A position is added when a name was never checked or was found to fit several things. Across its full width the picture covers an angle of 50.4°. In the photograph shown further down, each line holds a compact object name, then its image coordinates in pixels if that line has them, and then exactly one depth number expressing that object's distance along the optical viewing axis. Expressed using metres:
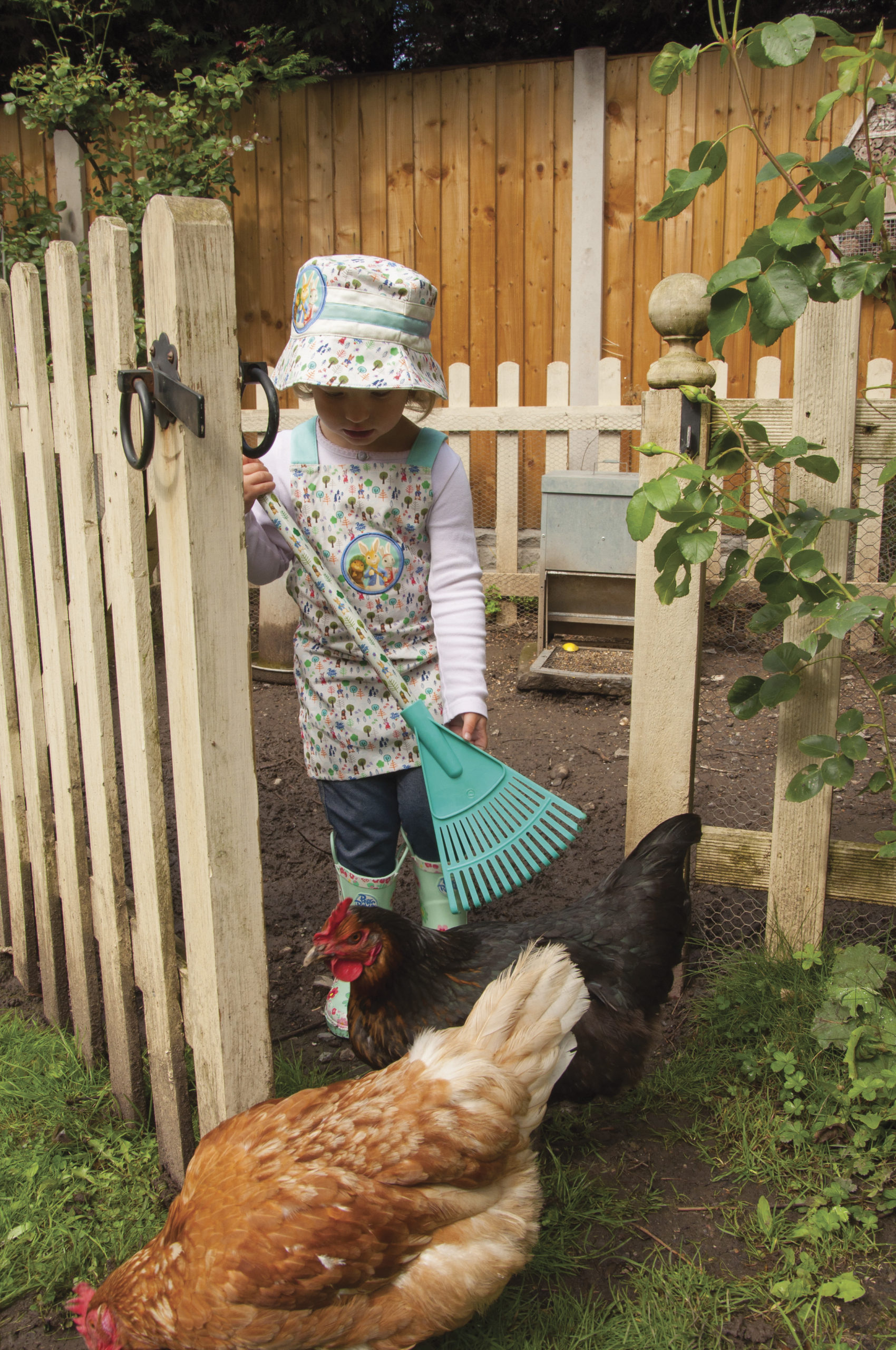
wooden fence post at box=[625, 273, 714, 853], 2.13
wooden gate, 1.36
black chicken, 1.86
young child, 2.14
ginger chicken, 1.32
